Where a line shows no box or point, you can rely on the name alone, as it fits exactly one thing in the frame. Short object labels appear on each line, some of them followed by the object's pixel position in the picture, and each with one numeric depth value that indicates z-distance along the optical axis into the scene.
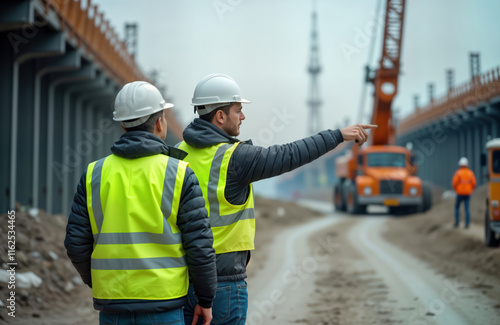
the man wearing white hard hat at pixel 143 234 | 2.85
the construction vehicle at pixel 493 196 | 12.13
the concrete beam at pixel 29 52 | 12.19
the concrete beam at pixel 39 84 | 14.02
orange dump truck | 26.17
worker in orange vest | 16.97
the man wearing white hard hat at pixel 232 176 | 3.20
